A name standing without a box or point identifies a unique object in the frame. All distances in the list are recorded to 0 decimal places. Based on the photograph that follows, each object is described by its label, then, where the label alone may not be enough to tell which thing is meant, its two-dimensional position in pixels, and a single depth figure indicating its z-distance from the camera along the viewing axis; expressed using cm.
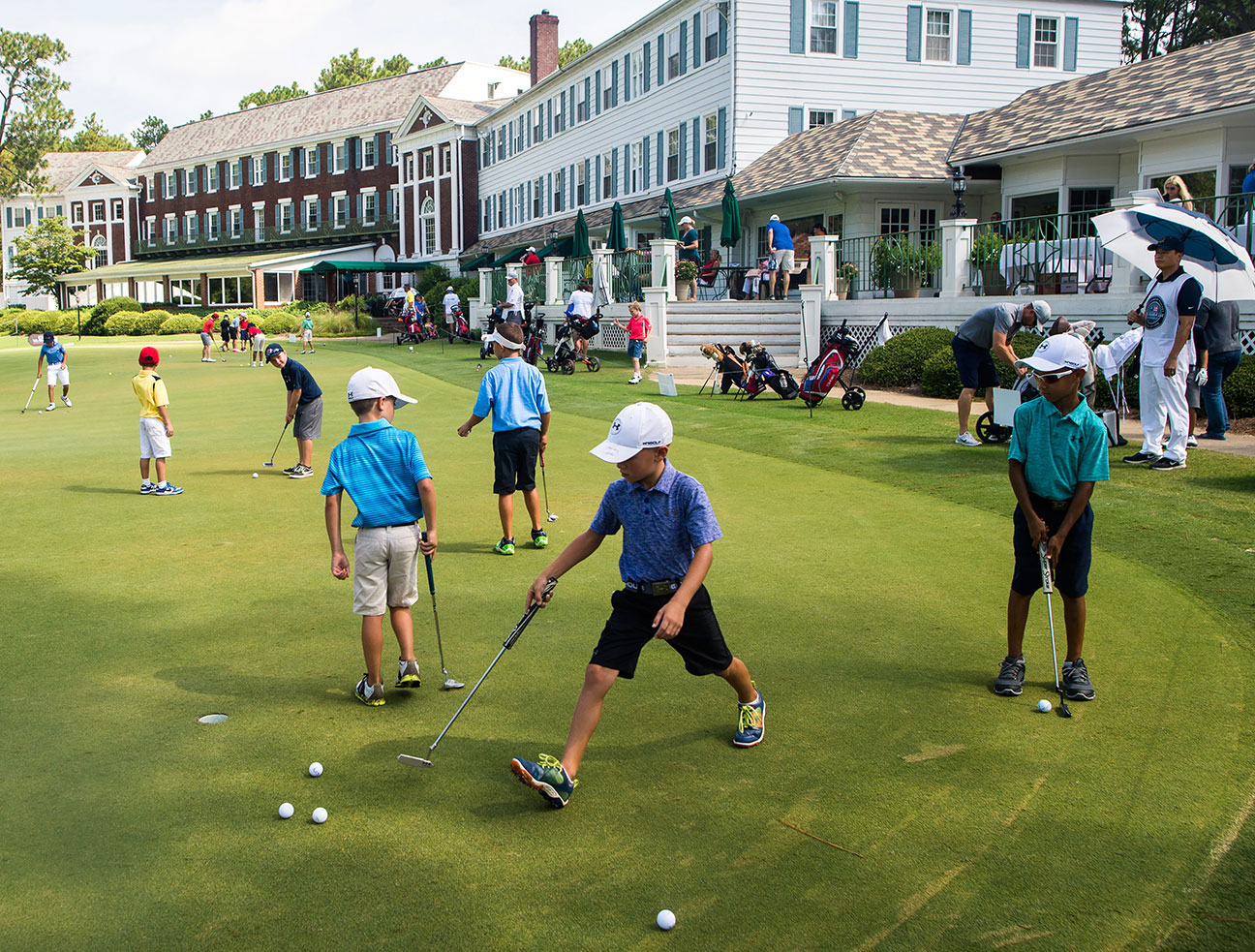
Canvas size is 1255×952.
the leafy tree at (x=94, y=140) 11819
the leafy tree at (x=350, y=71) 8931
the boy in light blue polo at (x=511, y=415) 921
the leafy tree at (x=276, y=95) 9581
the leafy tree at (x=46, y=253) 7219
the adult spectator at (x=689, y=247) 2918
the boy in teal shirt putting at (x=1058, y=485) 554
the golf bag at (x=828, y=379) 1805
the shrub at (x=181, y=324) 5609
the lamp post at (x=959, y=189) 2544
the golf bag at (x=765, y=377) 2025
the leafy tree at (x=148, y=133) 13012
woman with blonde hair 1412
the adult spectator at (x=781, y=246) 2794
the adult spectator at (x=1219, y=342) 1238
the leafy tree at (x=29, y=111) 8256
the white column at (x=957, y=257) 2191
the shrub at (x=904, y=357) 2106
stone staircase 2734
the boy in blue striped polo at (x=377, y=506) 577
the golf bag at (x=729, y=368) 2102
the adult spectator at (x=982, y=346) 1334
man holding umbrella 1122
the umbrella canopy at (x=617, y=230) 3394
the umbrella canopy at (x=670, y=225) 3125
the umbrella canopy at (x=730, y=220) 3034
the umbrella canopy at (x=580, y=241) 3517
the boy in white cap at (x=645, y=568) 455
